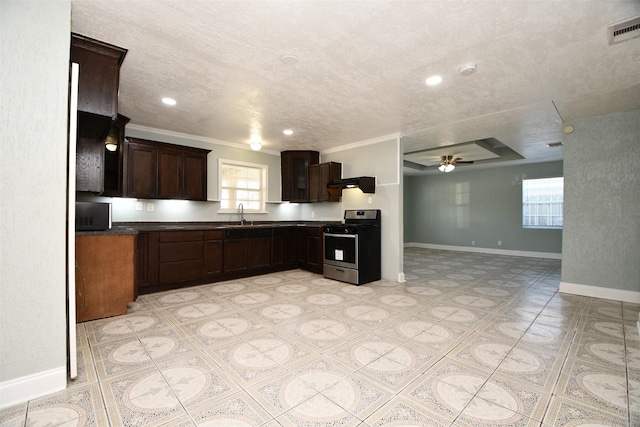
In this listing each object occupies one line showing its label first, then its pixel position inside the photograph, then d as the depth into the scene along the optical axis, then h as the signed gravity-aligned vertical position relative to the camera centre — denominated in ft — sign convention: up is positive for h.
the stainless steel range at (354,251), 14.40 -1.90
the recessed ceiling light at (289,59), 7.77 +4.44
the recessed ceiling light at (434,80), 9.02 +4.49
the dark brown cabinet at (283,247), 17.07 -2.02
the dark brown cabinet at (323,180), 17.84 +2.33
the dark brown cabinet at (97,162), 10.37 +2.09
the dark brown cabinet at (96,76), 7.00 +3.59
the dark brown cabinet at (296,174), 19.16 +2.86
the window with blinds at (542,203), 23.27 +1.15
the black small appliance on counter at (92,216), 9.53 -0.05
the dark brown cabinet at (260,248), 16.02 -1.91
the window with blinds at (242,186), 17.37 +1.93
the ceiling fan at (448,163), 20.61 +3.95
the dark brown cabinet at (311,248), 16.69 -2.06
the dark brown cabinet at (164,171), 13.57 +2.29
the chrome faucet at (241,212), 17.78 +0.20
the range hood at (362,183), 15.88 +1.89
